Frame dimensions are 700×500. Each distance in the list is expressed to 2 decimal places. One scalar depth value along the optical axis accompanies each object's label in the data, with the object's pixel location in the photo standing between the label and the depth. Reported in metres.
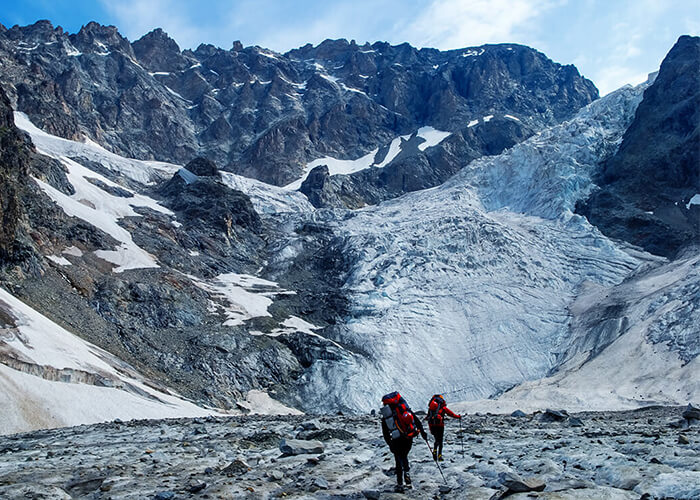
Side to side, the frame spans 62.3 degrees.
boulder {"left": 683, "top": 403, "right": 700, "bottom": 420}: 18.77
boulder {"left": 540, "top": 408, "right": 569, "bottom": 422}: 22.50
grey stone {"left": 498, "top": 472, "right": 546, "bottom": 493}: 9.07
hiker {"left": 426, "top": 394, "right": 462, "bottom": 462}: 12.84
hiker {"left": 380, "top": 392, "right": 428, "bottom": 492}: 10.77
